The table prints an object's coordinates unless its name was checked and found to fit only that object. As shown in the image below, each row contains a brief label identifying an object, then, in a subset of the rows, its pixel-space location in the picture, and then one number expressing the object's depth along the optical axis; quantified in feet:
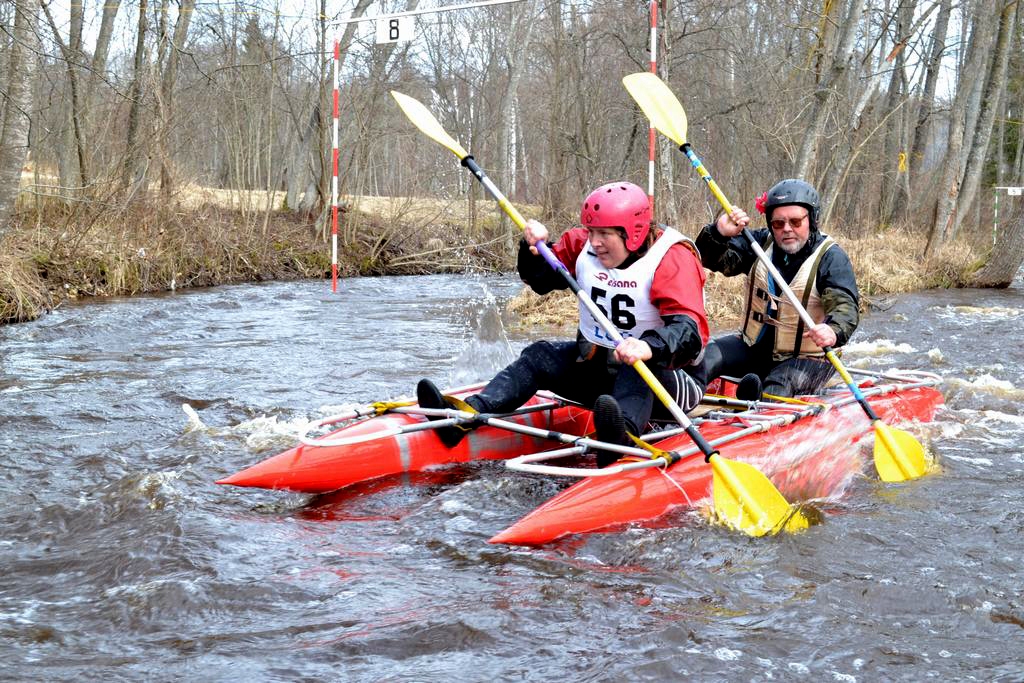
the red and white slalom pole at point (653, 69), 30.96
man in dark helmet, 17.33
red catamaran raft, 13.03
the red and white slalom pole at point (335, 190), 35.86
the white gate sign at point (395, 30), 35.86
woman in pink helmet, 14.06
